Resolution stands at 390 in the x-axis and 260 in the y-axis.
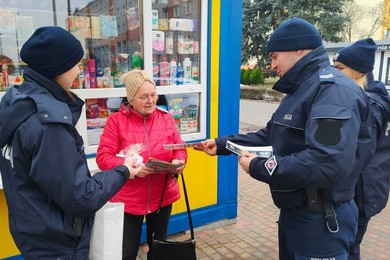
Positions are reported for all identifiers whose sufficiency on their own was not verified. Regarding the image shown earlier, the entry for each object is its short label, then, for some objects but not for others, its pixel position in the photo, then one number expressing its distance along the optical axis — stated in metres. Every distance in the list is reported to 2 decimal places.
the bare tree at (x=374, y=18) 33.25
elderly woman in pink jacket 2.51
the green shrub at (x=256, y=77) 23.44
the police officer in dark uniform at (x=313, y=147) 1.71
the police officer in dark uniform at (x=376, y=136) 2.60
